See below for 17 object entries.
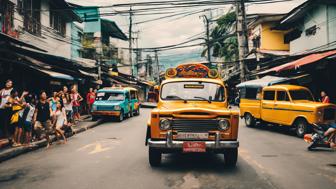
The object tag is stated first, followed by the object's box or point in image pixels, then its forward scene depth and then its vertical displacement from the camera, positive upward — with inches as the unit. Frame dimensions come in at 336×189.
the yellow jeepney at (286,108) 478.6 -20.6
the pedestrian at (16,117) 387.5 -24.1
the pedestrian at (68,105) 608.7 -15.7
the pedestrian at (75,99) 714.7 -4.7
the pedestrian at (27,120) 394.6 -28.7
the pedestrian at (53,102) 456.2 -7.1
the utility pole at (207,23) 1566.1 +359.5
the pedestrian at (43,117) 421.4 -26.4
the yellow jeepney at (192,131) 260.0 -29.3
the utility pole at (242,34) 892.0 +177.2
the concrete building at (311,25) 743.1 +183.8
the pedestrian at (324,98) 584.8 -5.2
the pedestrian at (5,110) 390.6 -18.5
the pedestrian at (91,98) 860.0 -3.2
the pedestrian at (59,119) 448.1 -31.6
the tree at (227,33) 1558.8 +339.3
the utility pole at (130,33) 1645.2 +334.4
